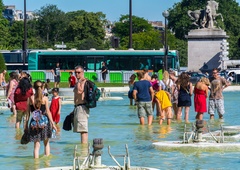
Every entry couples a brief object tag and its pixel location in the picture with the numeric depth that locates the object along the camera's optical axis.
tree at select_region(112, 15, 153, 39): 161.12
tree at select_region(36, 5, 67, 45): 157.50
